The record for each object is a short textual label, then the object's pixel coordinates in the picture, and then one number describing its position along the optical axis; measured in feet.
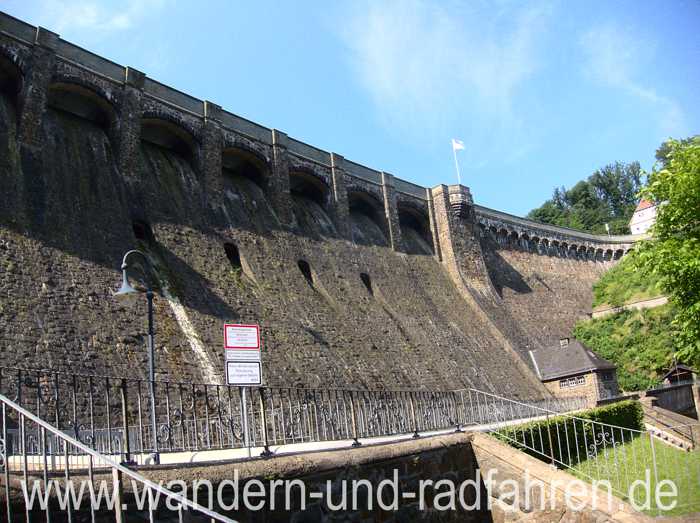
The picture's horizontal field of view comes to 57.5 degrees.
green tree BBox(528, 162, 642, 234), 276.21
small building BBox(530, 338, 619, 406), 95.30
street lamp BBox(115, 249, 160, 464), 24.06
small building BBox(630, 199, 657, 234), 240.12
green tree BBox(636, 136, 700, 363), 52.90
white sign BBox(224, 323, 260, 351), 28.40
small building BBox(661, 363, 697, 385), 103.24
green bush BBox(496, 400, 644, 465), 46.29
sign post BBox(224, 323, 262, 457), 27.81
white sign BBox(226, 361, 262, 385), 27.68
